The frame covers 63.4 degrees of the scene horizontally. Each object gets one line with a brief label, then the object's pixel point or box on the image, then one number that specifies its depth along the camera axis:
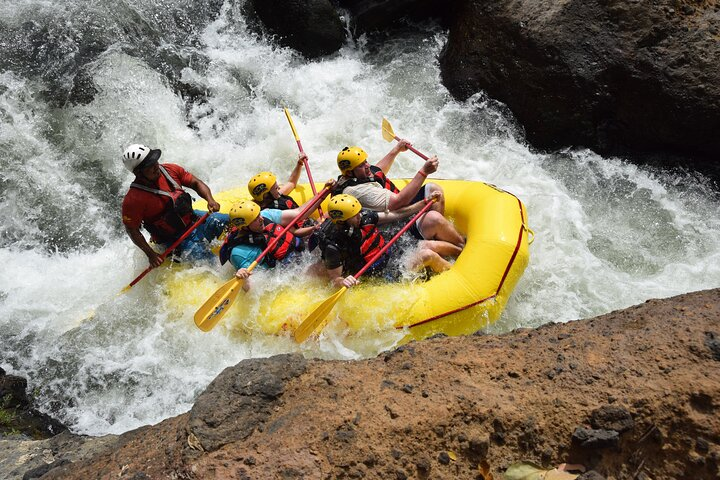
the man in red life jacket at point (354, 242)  4.21
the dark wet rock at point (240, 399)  2.60
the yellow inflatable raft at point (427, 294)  4.25
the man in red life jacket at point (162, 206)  4.58
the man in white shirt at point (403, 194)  4.72
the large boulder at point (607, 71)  5.45
